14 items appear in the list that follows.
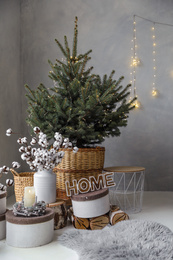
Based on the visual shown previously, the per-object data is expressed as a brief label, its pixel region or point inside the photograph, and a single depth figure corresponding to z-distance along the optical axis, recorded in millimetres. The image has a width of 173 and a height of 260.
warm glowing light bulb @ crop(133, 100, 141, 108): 4094
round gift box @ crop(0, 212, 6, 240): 2217
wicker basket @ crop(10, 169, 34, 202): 2965
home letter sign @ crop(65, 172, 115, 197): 2668
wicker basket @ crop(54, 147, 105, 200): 2947
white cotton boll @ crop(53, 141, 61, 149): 2529
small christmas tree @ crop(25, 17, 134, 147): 2877
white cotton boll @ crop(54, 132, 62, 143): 2542
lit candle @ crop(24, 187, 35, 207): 2193
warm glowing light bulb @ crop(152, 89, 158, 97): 4063
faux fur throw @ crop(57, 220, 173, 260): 1857
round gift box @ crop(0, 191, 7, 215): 2280
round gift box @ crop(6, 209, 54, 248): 2066
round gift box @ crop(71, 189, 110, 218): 2445
